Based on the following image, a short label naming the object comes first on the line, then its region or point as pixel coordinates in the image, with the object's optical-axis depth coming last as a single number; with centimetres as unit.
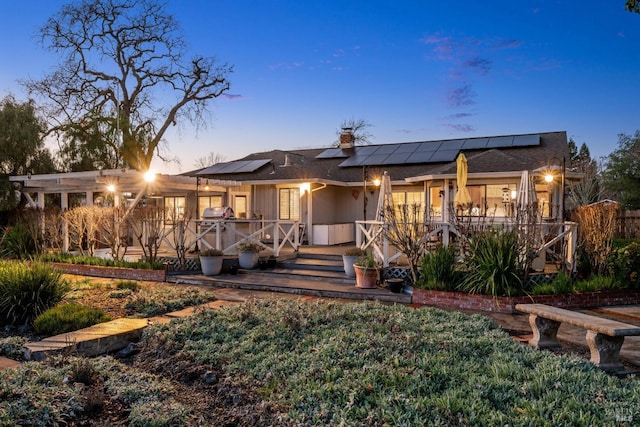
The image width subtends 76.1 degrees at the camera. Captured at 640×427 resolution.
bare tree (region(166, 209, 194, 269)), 1101
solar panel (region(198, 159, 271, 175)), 1672
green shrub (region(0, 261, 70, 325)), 605
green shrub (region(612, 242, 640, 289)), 772
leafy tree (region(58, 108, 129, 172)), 1952
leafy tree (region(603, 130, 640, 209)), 1633
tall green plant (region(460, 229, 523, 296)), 717
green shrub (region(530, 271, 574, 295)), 730
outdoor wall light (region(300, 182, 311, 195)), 1448
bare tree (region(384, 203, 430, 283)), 838
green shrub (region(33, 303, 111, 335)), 551
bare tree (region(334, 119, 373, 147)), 3229
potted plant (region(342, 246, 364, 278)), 936
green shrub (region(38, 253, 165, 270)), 1080
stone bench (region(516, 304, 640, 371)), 390
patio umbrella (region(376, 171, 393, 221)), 977
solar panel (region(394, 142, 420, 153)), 1820
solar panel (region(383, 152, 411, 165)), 1684
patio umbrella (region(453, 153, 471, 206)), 1082
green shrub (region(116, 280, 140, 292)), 858
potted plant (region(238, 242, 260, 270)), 1096
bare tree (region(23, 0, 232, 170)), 2227
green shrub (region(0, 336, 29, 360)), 479
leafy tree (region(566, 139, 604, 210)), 3073
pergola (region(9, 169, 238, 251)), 1136
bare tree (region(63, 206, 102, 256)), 1212
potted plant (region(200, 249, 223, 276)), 1030
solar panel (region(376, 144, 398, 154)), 1855
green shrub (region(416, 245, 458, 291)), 770
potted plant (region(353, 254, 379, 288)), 856
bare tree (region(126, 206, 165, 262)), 1093
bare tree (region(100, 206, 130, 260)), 1163
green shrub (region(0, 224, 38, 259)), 1324
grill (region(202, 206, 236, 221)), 1333
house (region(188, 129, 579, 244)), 1295
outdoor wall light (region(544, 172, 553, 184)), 1090
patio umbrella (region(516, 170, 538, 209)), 902
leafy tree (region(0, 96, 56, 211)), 1658
